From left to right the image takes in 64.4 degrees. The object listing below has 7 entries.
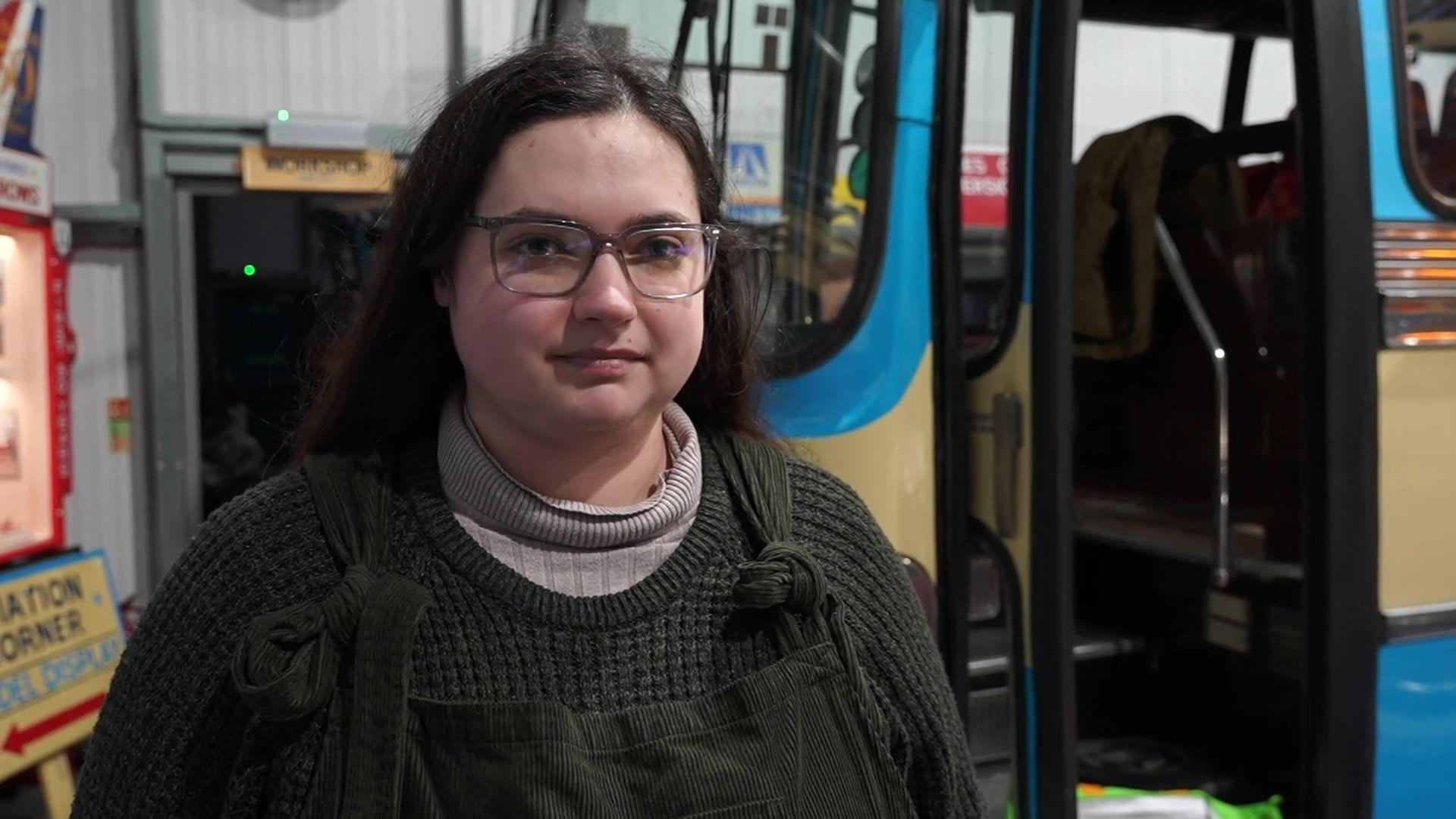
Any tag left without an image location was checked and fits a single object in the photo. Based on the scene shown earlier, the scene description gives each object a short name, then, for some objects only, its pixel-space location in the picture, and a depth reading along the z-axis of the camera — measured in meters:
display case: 3.68
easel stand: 3.44
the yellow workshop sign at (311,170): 5.87
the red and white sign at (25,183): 3.49
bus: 2.14
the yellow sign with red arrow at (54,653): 3.32
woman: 1.04
